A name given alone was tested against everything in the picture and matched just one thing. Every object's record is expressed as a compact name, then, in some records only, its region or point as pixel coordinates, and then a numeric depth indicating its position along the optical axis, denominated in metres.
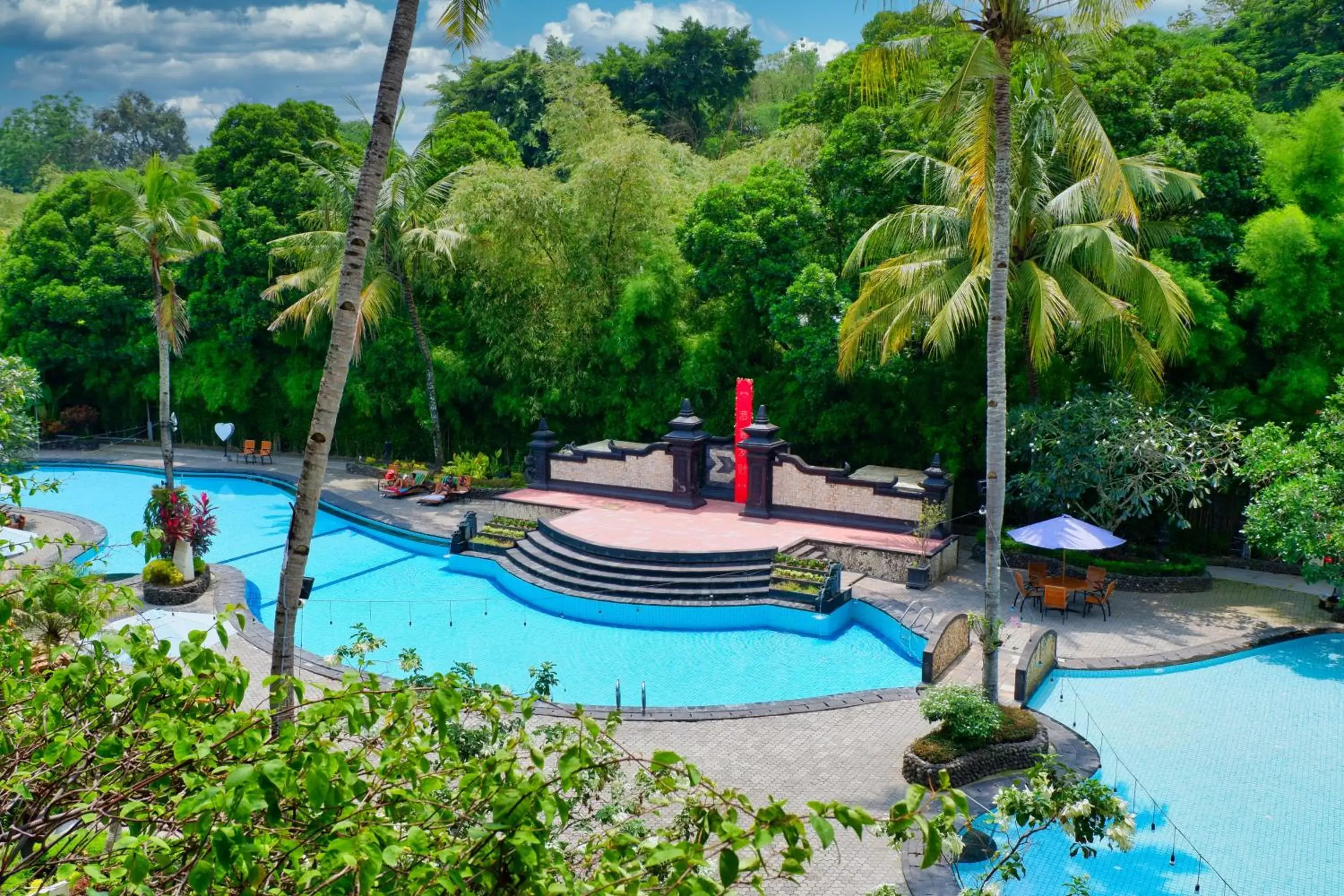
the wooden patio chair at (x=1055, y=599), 16.72
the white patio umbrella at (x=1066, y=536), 16.20
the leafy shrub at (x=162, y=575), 17.70
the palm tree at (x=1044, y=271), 16.73
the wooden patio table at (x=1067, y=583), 17.08
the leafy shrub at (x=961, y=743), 11.27
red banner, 22.22
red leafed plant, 17.75
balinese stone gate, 20.28
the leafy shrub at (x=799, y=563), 18.06
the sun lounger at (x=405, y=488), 25.81
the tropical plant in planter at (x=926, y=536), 18.16
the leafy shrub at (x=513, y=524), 21.48
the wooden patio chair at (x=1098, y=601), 16.85
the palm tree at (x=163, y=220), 17.75
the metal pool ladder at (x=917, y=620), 16.14
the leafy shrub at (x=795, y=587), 17.62
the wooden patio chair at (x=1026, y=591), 17.23
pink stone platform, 19.59
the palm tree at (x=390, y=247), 24.50
